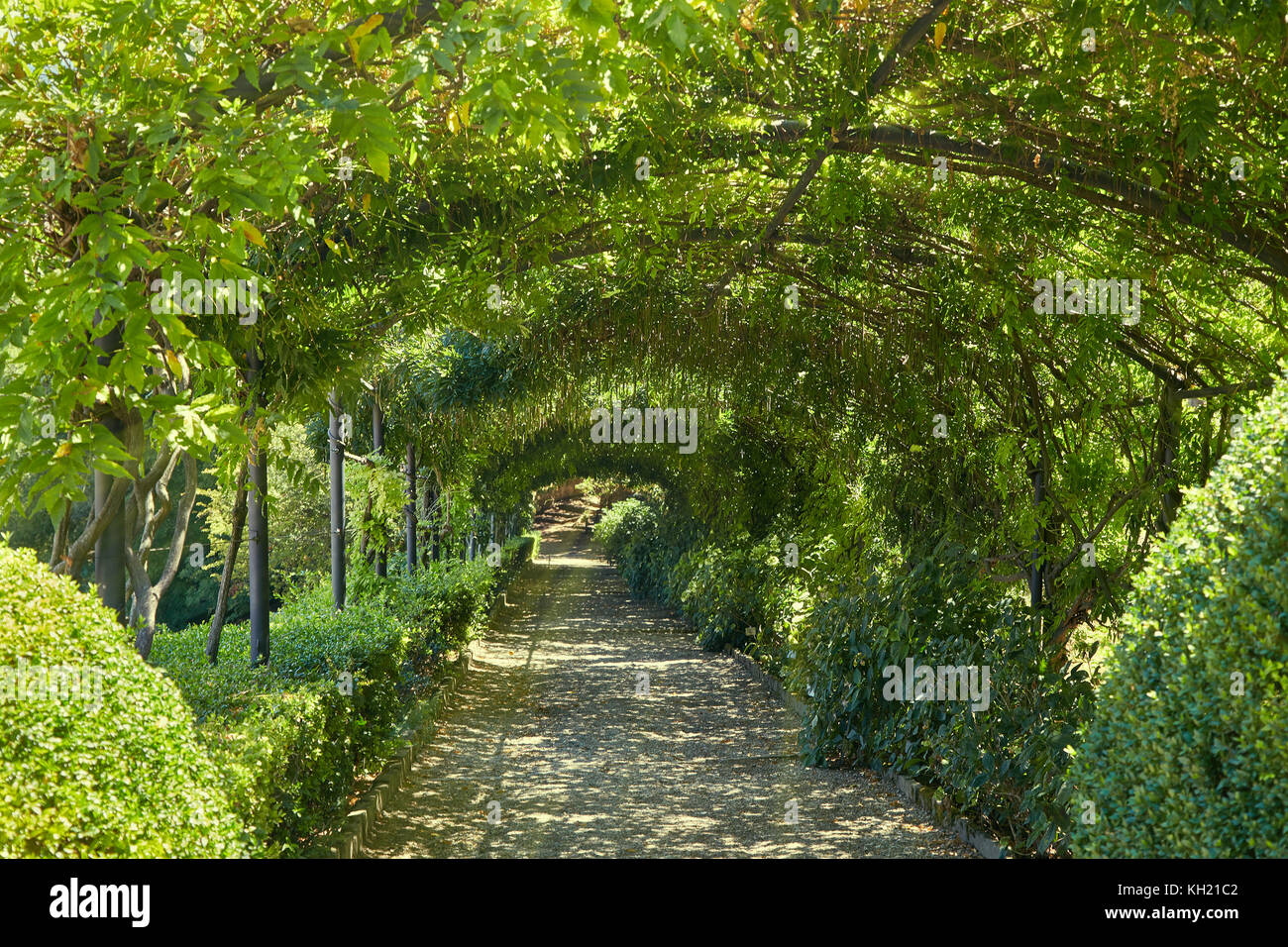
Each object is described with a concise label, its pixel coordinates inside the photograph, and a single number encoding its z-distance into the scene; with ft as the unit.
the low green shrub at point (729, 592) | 41.83
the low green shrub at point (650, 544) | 63.26
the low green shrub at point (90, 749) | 7.59
